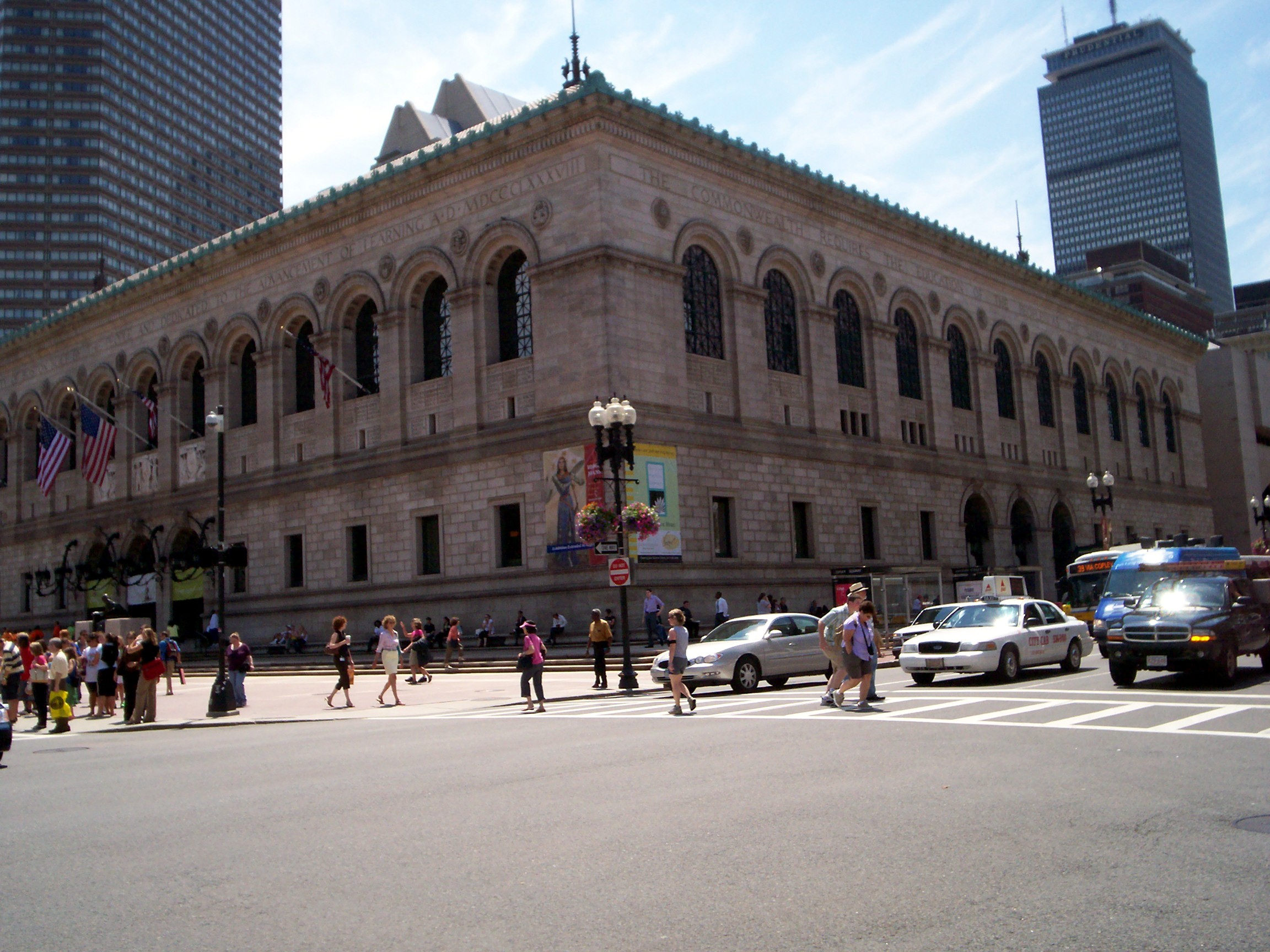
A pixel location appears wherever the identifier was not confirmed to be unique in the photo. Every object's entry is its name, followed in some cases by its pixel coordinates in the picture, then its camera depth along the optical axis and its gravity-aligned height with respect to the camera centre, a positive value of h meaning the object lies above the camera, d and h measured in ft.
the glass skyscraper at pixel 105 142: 393.50 +176.24
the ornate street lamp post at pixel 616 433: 84.99 +12.71
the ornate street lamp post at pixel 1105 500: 148.36 +10.34
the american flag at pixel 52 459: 162.09 +24.48
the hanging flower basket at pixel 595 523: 90.99 +6.40
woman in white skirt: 82.33 -2.53
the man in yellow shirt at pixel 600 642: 83.97 -2.79
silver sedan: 74.54 -3.80
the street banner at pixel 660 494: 116.57 +10.93
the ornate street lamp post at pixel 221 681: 78.48 -3.94
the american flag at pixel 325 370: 135.64 +29.28
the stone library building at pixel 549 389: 121.19 +27.19
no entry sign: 83.71 +2.30
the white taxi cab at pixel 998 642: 71.31 -3.67
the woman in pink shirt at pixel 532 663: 69.26 -3.33
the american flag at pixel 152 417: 153.89 +28.92
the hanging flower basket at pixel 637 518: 89.56 +6.51
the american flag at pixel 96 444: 152.25 +24.84
